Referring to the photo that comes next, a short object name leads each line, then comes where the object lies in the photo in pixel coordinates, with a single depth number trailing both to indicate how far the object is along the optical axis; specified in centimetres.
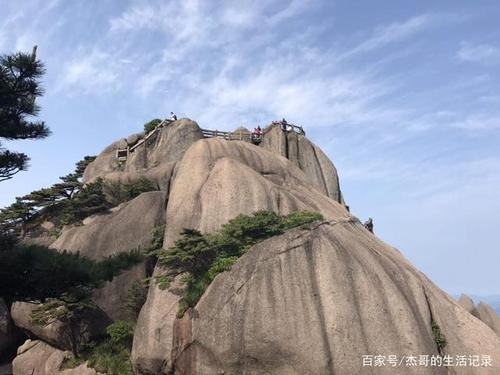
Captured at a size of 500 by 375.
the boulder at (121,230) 2283
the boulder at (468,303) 2825
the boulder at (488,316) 2703
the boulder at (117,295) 2125
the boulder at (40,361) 2061
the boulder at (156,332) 1652
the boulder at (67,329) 2067
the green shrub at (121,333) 1917
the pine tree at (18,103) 1186
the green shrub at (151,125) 3356
